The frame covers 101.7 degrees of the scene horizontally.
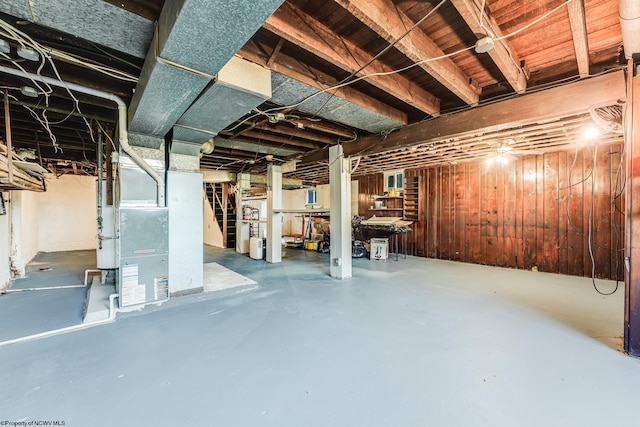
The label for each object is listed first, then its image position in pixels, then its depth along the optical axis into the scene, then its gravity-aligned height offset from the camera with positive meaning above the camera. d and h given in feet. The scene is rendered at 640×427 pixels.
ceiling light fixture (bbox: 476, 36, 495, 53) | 5.95 +3.94
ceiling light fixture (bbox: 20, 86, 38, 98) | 7.63 +3.72
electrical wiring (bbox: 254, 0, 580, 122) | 7.16 +4.11
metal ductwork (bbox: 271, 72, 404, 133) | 8.19 +4.10
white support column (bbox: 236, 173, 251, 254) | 23.73 -0.18
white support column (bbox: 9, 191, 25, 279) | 14.60 -1.23
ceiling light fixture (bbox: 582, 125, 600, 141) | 11.84 +3.91
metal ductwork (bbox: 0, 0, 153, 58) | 4.65 +3.80
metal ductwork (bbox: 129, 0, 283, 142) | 4.15 +3.27
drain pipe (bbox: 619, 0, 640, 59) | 4.99 +3.97
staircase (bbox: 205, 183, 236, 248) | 27.94 +0.73
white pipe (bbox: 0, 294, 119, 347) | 7.51 -3.54
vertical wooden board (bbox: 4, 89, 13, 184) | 8.01 +2.45
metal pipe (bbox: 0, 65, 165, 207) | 6.57 +3.12
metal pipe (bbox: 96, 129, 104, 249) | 12.10 +1.73
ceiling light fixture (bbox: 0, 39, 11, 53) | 5.54 +3.67
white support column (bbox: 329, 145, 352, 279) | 14.60 -0.12
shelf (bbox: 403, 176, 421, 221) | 23.13 +1.42
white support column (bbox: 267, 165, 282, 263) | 19.79 -0.02
